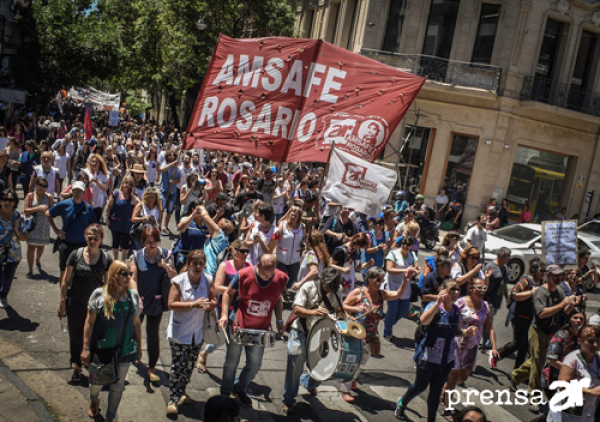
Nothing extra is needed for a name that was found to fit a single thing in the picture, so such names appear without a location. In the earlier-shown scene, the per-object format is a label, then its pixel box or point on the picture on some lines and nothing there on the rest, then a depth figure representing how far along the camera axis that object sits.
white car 14.46
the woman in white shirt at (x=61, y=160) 13.71
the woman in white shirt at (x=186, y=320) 5.22
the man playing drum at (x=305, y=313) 5.55
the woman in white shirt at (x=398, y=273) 8.00
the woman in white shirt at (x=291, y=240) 8.19
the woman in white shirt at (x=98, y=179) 10.09
